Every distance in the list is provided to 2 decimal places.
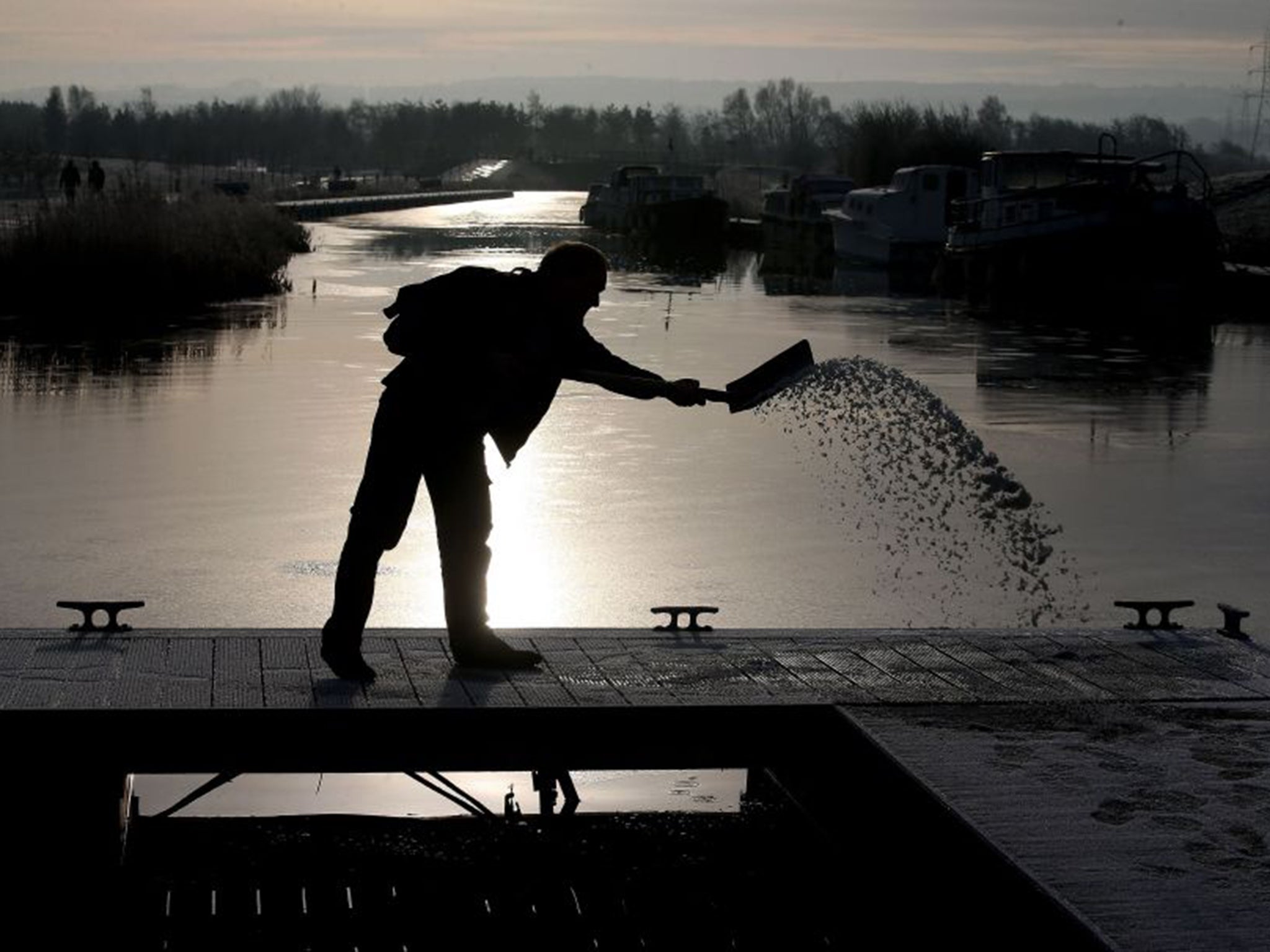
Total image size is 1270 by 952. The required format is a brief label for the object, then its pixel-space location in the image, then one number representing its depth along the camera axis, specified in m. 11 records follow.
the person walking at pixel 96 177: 48.54
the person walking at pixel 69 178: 43.91
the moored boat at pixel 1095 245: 43.19
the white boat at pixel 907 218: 56.41
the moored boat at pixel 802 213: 64.12
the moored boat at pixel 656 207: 71.69
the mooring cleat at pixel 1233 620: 9.23
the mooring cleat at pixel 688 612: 9.16
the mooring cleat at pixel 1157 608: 9.44
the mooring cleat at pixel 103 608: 8.73
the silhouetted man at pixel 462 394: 7.94
